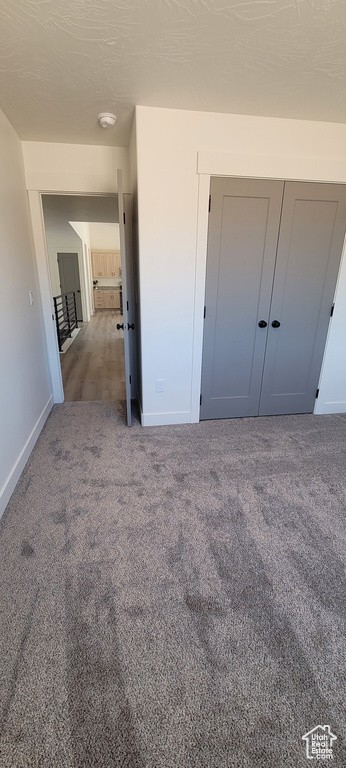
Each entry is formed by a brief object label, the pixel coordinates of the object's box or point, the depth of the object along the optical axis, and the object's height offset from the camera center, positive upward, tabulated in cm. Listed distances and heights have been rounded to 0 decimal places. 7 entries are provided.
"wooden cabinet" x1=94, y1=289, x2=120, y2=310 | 1182 -100
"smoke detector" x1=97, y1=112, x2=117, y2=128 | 222 +101
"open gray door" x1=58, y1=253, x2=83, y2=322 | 873 -8
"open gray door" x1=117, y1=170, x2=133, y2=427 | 236 -9
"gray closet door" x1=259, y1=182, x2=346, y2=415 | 261 -15
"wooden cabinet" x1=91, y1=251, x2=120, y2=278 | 1142 +25
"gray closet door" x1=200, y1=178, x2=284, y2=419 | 251 -14
